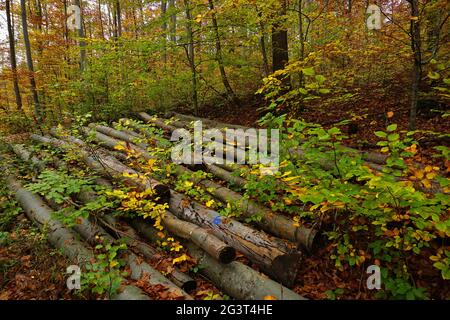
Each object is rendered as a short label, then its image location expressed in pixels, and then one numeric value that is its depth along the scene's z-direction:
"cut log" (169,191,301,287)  3.49
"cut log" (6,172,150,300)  3.36
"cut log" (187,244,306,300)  3.21
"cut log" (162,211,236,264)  3.60
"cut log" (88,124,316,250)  3.79
